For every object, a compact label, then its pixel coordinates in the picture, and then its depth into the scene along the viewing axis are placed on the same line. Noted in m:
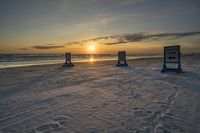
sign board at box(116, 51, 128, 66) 20.40
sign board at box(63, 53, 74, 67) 20.62
